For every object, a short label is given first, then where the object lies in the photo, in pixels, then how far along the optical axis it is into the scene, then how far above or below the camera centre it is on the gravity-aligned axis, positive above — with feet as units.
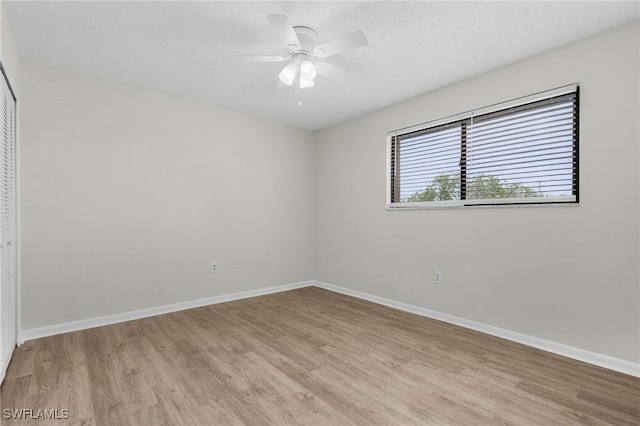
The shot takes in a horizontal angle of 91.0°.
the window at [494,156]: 8.50 +1.83
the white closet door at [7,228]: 7.03 -0.44
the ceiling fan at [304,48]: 6.73 +3.89
